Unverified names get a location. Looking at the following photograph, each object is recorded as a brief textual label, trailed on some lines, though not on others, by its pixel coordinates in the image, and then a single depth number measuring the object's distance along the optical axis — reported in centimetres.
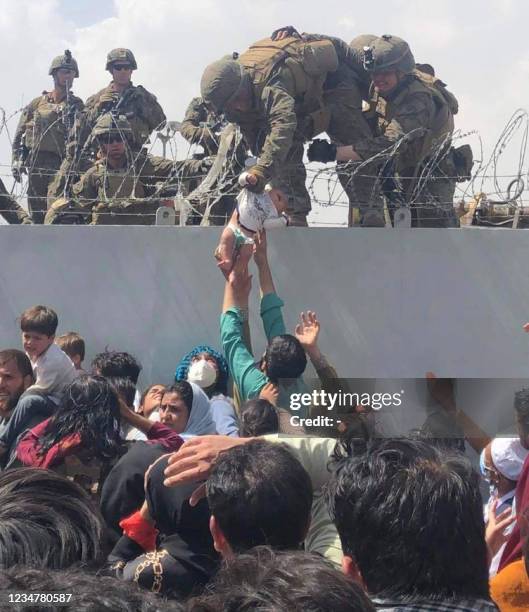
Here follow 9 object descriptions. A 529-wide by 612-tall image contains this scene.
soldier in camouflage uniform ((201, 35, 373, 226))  682
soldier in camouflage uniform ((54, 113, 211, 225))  731
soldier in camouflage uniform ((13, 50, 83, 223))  856
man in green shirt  429
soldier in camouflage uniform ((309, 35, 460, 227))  714
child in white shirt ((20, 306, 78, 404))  432
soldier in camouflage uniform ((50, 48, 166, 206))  804
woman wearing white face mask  537
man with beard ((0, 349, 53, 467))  381
